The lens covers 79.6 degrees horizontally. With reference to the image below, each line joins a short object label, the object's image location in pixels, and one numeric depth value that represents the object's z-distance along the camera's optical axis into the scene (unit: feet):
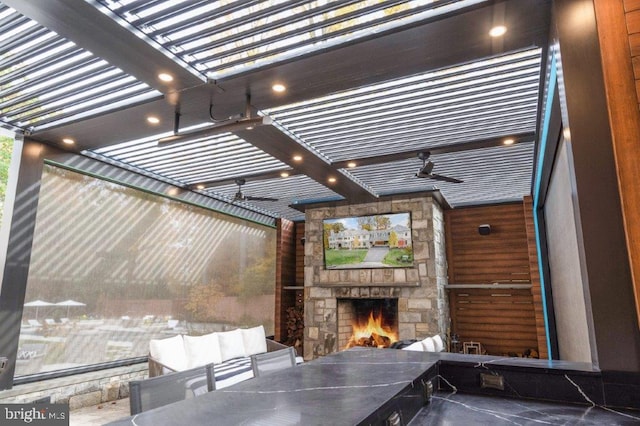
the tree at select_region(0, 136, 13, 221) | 20.01
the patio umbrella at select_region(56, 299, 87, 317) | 13.78
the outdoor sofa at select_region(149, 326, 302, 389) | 13.75
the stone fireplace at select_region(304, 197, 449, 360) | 19.99
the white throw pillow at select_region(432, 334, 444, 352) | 15.04
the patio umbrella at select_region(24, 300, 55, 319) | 12.80
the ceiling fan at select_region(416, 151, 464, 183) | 13.80
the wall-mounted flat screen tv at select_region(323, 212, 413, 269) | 20.74
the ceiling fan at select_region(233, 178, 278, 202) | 17.87
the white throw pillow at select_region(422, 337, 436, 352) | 13.36
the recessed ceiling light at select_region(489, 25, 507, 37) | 7.49
